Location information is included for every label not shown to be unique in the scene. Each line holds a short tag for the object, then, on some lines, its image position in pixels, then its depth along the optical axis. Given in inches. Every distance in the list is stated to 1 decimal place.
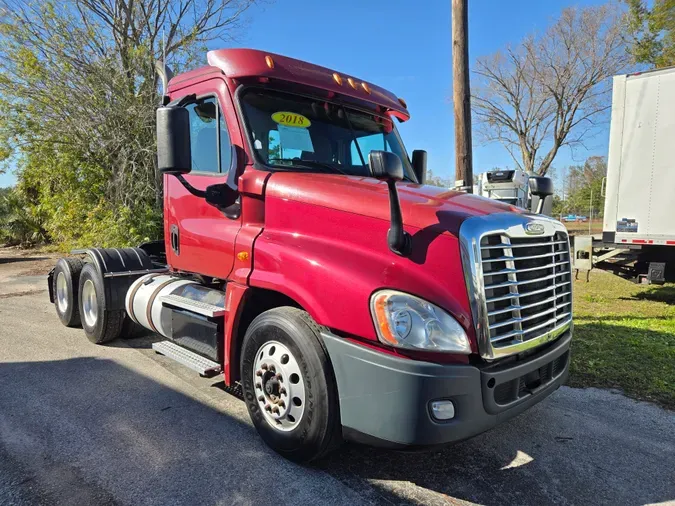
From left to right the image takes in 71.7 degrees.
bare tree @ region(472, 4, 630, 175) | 935.0
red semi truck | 98.8
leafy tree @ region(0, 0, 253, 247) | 502.0
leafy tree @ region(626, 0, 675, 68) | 802.2
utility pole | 255.1
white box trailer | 313.1
